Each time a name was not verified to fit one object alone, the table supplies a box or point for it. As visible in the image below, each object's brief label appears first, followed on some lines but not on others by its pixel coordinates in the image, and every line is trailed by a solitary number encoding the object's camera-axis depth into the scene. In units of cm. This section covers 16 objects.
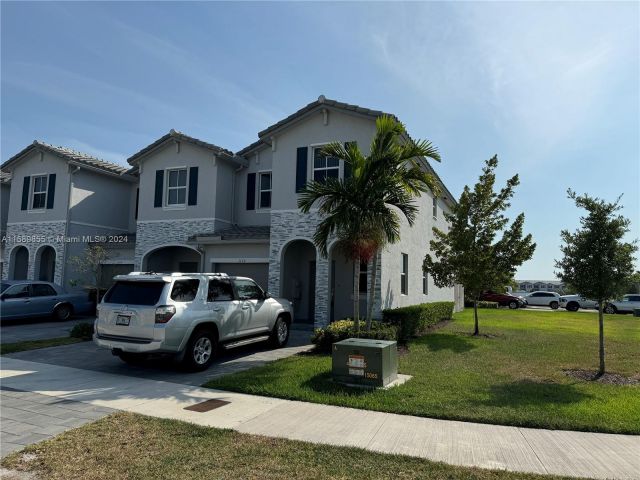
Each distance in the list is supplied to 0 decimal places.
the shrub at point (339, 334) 1047
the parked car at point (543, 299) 3894
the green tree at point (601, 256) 901
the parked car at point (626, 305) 3244
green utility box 762
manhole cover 653
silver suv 817
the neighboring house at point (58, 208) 2016
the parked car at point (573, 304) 3497
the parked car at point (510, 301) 3697
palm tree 1049
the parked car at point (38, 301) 1577
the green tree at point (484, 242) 1492
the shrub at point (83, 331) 1255
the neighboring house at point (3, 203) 2227
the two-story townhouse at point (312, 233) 1459
